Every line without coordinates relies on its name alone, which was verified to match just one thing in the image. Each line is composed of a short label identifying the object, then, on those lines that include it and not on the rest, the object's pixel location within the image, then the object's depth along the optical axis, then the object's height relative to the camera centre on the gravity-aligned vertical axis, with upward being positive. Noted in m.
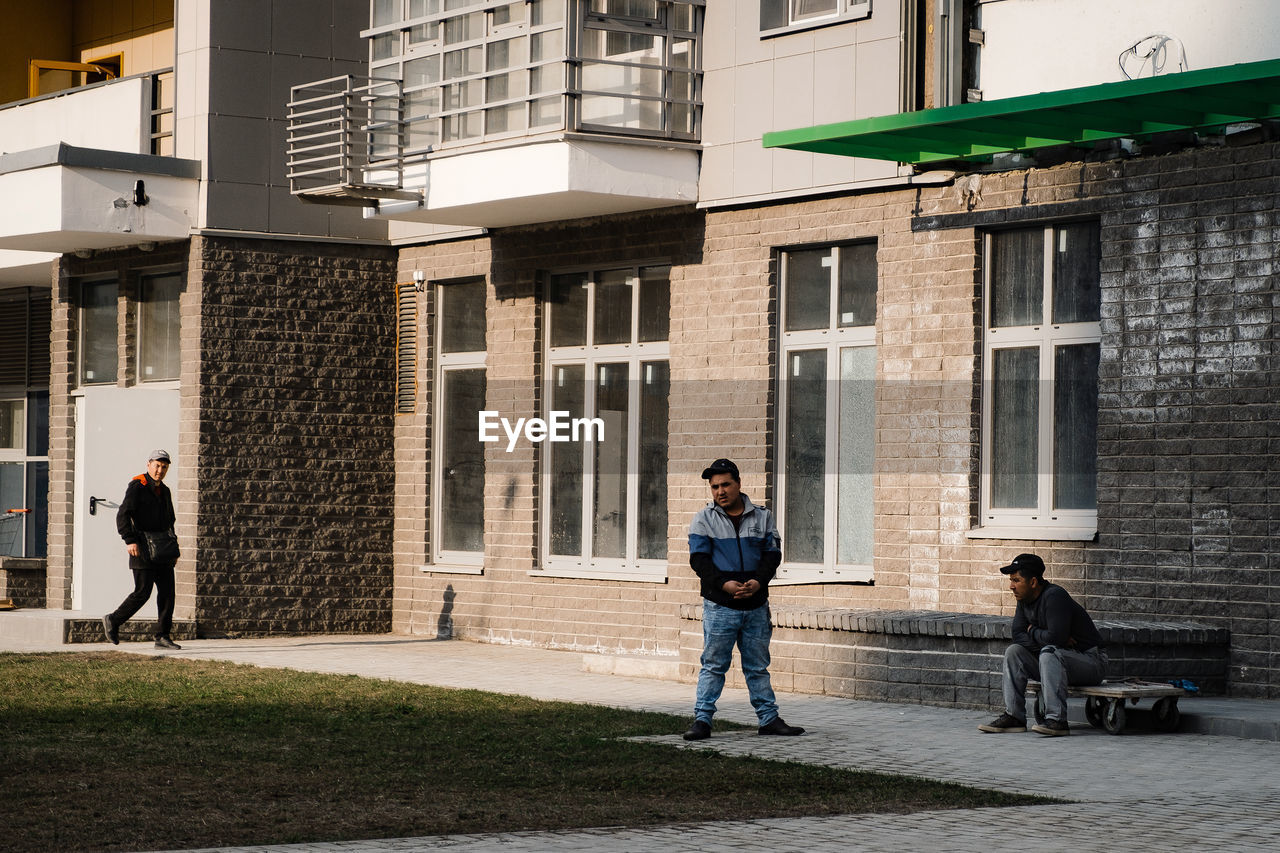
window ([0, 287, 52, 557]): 25.17 +0.07
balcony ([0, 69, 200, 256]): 19.64 +2.47
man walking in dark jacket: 18.44 -1.10
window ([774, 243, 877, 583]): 16.67 +0.21
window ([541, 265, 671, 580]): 18.66 +0.09
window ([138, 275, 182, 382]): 21.08 +1.04
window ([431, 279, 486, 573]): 20.55 +0.01
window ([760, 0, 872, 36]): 16.39 +3.72
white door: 20.59 -0.39
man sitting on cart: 12.45 -1.39
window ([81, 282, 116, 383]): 22.05 +1.04
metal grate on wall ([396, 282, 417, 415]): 21.02 +0.90
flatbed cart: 12.45 -1.73
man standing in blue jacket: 12.27 -0.90
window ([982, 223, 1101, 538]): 15.01 +0.47
